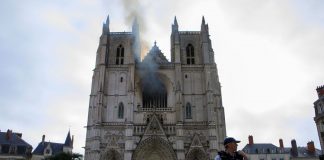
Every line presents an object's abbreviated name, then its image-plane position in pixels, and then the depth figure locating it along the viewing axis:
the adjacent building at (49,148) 42.03
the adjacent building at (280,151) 40.81
